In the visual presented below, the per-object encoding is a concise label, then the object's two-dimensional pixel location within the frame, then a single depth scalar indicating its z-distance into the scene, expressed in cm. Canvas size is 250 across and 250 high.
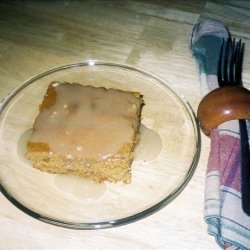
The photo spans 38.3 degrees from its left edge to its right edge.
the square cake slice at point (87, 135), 31
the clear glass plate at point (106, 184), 29
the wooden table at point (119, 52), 29
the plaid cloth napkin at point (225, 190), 28
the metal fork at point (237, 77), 29
